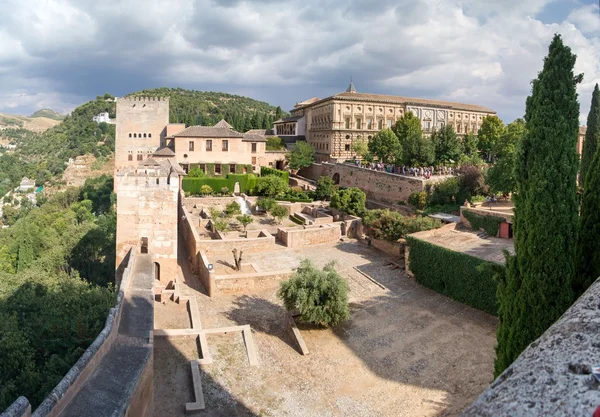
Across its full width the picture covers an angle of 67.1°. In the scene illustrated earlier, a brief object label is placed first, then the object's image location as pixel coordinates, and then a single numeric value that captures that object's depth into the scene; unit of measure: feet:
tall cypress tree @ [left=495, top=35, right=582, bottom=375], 25.79
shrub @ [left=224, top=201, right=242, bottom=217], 99.54
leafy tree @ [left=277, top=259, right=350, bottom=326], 48.65
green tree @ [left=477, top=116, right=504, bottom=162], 148.85
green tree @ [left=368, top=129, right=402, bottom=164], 133.80
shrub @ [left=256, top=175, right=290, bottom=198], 119.65
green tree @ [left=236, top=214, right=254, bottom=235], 87.40
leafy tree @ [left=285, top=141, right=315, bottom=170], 156.68
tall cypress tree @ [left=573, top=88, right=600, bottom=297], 24.89
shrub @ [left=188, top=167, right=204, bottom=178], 127.03
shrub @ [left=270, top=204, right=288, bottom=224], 96.17
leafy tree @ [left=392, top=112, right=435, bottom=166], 117.19
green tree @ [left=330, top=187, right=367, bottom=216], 96.07
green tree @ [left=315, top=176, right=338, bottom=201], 120.37
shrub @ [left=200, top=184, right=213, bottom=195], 121.80
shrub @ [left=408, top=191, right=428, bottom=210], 97.19
